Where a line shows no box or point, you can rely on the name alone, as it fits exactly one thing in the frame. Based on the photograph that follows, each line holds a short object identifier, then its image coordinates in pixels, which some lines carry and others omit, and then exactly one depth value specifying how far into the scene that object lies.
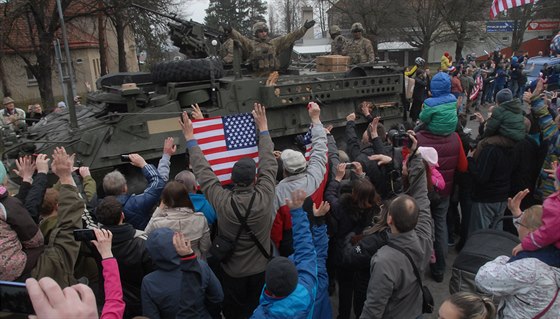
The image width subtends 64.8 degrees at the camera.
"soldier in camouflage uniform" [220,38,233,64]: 9.55
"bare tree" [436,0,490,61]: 32.97
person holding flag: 3.21
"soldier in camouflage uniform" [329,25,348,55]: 10.70
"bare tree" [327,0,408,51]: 32.66
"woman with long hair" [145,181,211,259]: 3.47
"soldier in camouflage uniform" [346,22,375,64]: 10.41
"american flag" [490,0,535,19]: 11.49
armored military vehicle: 6.50
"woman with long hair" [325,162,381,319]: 3.79
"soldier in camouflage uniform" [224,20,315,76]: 8.68
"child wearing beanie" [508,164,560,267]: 2.71
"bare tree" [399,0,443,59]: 33.78
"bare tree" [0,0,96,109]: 15.91
